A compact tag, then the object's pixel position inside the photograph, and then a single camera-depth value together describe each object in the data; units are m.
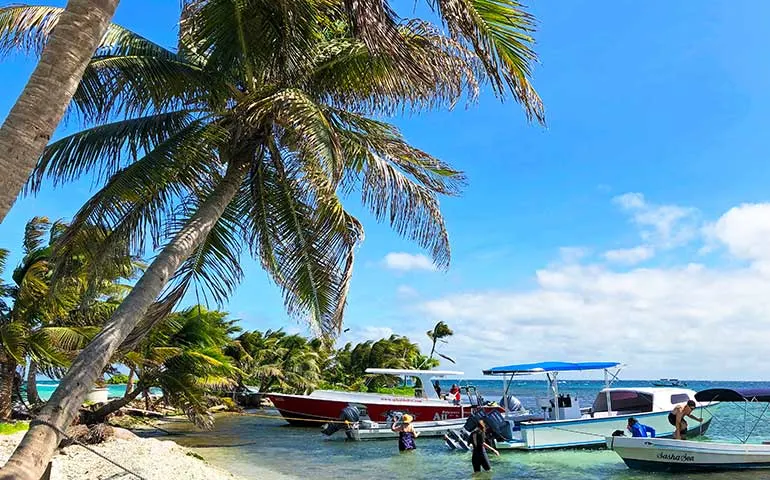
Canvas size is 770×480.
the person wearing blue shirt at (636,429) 16.78
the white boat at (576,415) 19.93
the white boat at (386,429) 23.78
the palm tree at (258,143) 7.39
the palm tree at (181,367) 19.19
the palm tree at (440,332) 56.62
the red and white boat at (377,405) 27.19
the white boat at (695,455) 15.54
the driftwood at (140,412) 28.08
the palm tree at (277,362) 40.03
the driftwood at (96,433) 16.19
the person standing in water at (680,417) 16.22
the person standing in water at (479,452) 16.64
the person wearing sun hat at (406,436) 20.77
